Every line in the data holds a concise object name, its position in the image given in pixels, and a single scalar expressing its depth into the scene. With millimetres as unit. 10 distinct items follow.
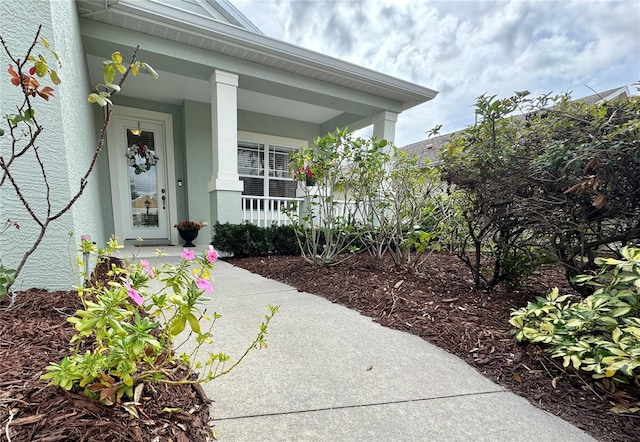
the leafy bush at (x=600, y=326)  1185
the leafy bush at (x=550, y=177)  1643
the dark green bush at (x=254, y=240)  4355
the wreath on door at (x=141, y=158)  5680
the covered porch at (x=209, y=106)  3867
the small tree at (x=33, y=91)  1006
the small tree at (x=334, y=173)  3039
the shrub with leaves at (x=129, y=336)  748
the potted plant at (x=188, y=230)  5527
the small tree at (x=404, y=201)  3074
